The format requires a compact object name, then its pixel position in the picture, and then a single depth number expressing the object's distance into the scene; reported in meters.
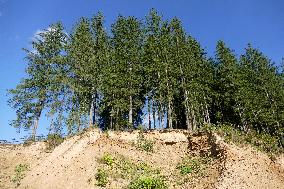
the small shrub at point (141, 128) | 21.45
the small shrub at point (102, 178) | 17.70
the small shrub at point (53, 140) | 21.88
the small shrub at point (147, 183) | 16.71
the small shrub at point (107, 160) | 19.04
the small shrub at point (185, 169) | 18.67
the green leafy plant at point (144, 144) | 20.64
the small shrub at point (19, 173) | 19.15
